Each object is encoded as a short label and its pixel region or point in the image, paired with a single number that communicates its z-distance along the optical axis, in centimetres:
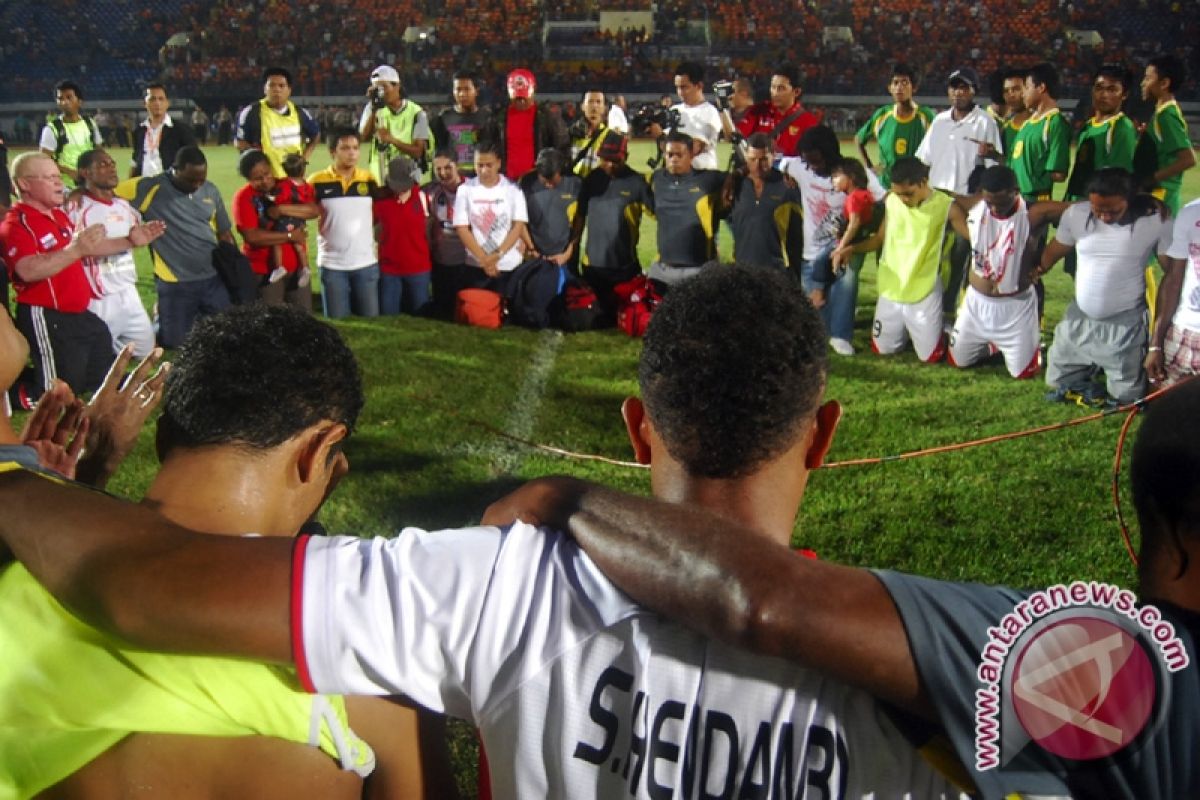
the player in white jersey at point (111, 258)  812
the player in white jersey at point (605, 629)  127
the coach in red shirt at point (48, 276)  725
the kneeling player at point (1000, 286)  812
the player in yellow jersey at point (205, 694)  140
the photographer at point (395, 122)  1204
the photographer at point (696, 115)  1129
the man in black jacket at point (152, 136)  1380
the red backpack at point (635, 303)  938
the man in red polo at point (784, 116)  1034
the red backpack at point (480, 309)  972
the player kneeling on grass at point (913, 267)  862
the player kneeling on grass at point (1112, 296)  730
